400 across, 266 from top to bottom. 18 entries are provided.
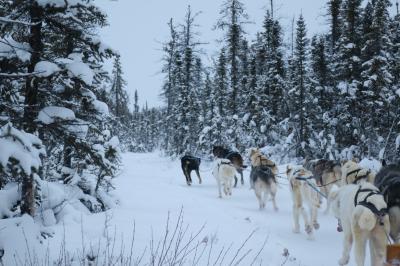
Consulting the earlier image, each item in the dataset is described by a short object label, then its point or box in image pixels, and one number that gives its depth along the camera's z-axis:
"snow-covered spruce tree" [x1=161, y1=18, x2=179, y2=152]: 33.22
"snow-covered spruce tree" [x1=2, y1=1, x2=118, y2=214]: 5.09
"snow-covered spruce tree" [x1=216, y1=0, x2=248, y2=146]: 26.69
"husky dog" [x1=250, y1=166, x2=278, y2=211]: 10.83
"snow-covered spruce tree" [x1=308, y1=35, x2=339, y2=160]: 23.11
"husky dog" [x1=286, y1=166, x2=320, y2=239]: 8.04
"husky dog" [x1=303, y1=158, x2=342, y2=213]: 10.57
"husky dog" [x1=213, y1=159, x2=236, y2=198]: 13.10
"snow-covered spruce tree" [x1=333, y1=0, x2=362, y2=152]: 21.61
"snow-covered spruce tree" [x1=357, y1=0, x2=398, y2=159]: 19.36
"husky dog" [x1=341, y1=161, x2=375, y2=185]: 8.55
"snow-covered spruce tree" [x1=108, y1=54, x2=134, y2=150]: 41.50
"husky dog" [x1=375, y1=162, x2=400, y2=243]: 5.46
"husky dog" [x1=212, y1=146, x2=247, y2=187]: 15.60
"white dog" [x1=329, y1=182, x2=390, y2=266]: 4.88
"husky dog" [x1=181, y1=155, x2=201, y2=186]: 16.31
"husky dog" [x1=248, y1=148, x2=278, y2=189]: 12.01
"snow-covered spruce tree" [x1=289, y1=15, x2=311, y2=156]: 22.97
